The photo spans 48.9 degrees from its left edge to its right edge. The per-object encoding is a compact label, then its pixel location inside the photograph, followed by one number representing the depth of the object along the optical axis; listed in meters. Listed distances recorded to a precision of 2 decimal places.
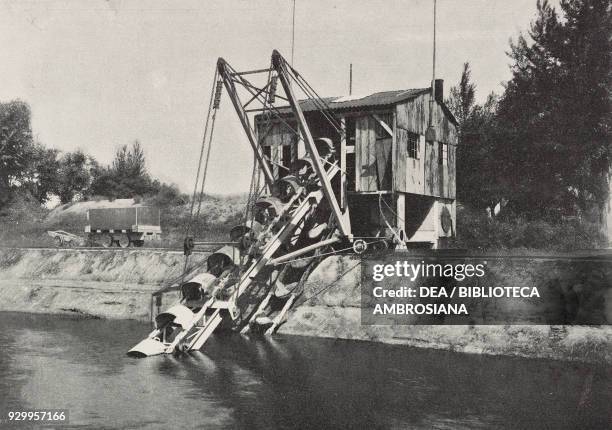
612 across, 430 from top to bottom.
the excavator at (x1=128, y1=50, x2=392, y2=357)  19.28
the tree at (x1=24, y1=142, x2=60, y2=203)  62.12
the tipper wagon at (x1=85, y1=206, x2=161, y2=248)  35.50
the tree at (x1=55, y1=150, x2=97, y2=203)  66.75
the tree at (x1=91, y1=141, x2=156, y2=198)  68.94
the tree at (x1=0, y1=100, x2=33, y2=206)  56.47
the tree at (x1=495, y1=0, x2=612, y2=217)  31.84
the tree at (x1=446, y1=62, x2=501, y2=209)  36.34
